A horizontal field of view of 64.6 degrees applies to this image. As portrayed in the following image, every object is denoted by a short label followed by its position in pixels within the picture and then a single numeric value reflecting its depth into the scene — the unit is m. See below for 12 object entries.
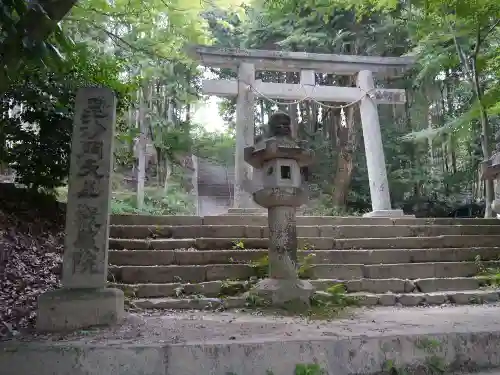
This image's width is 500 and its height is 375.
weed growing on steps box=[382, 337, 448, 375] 2.95
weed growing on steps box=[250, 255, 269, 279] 5.38
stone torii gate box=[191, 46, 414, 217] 9.36
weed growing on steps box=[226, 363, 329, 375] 2.75
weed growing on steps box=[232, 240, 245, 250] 6.01
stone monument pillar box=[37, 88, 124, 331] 3.54
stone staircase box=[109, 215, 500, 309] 5.05
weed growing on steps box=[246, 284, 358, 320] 4.29
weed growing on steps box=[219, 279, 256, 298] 4.98
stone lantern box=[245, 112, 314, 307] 4.72
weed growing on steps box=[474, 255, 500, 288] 5.75
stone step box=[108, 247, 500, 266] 5.48
